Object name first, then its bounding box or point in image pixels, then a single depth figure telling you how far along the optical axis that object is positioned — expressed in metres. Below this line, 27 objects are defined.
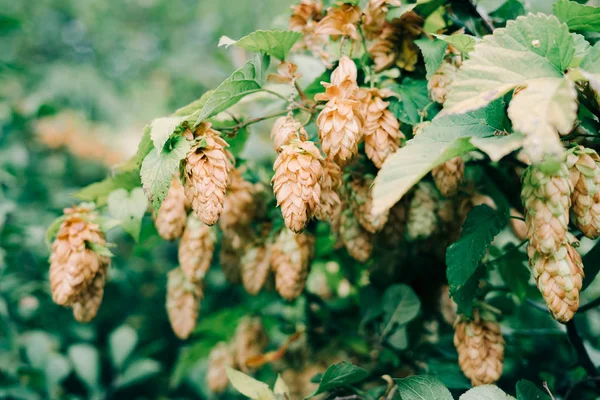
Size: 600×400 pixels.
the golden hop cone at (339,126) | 0.47
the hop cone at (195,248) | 0.55
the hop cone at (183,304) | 0.58
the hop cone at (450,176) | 0.49
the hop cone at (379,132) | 0.49
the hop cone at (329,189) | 0.48
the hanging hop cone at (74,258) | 0.51
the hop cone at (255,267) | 0.57
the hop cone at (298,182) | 0.46
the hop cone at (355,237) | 0.53
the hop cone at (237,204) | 0.55
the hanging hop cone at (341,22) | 0.50
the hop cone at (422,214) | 0.52
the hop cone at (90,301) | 0.53
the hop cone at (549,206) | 0.43
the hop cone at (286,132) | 0.48
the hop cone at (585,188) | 0.44
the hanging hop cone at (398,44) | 0.51
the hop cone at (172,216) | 0.54
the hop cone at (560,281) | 0.44
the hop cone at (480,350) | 0.50
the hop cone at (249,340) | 0.64
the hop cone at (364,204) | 0.50
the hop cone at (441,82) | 0.49
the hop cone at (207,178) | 0.47
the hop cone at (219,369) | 0.65
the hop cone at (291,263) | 0.54
